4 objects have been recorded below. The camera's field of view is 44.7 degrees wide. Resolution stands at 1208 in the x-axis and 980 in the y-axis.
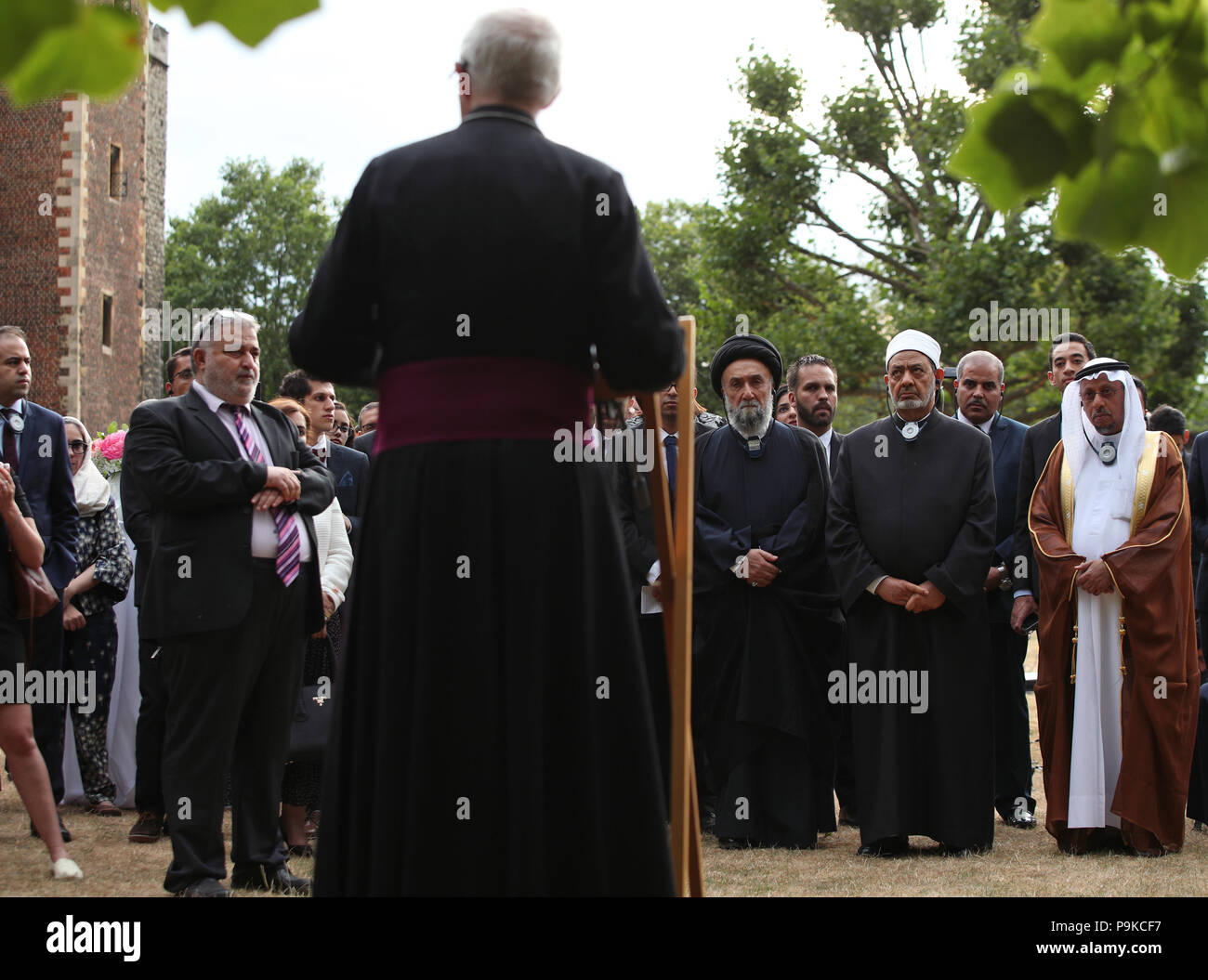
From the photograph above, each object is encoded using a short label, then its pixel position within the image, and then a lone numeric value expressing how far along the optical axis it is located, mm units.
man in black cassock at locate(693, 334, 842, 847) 8180
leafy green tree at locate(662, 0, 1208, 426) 28719
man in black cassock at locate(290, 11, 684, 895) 3531
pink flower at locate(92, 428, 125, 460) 10297
